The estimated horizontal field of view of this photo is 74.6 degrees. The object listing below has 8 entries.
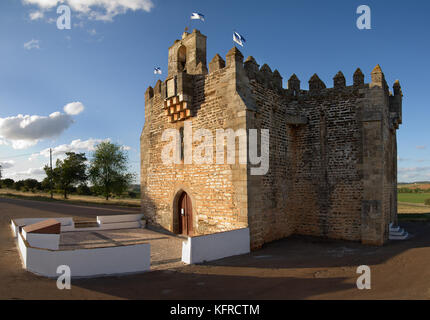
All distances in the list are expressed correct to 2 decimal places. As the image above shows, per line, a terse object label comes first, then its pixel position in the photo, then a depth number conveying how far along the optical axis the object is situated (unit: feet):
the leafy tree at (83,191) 145.07
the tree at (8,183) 184.03
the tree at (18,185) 175.23
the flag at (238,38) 35.09
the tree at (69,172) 118.62
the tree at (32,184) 171.94
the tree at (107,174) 95.14
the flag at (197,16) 37.68
